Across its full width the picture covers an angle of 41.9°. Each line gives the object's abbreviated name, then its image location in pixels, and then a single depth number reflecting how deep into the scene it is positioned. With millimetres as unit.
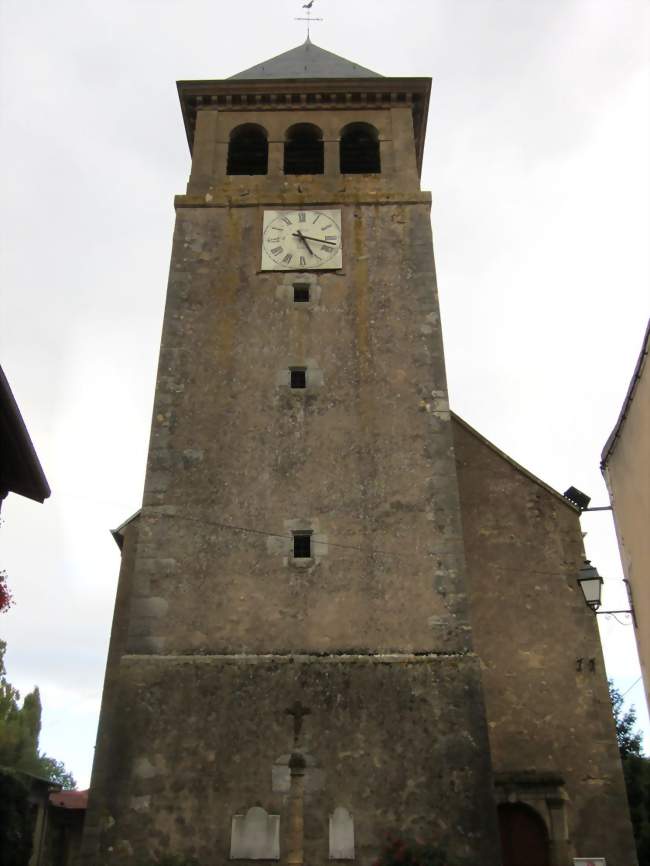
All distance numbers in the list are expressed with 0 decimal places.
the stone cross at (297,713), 9289
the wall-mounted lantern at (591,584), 9344
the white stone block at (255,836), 8711
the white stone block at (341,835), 8688
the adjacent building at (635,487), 9359
